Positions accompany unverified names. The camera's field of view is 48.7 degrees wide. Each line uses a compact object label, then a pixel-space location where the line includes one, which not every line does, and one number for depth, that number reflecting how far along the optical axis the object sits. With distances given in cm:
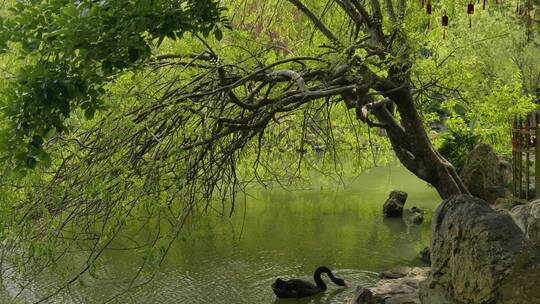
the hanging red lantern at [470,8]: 511
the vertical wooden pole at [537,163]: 973
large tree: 300
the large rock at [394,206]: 1212
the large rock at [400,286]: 697
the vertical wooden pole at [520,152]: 1010
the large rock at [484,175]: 1234
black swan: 793
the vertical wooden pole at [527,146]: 986
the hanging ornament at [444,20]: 535
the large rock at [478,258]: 473
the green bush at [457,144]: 1392
